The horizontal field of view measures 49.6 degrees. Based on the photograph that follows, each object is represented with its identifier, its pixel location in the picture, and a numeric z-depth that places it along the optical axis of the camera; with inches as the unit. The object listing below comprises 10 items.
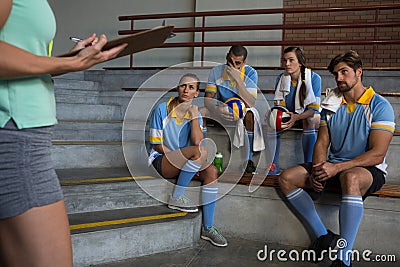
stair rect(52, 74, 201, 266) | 94.7
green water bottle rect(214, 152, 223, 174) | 127.1
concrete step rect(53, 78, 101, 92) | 182.2
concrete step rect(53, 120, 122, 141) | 133.3
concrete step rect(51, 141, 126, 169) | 123.9
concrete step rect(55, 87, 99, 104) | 164.2
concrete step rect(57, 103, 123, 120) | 153.7
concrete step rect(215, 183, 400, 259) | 104.1
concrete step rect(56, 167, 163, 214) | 102.4
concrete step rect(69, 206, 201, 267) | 91.8
